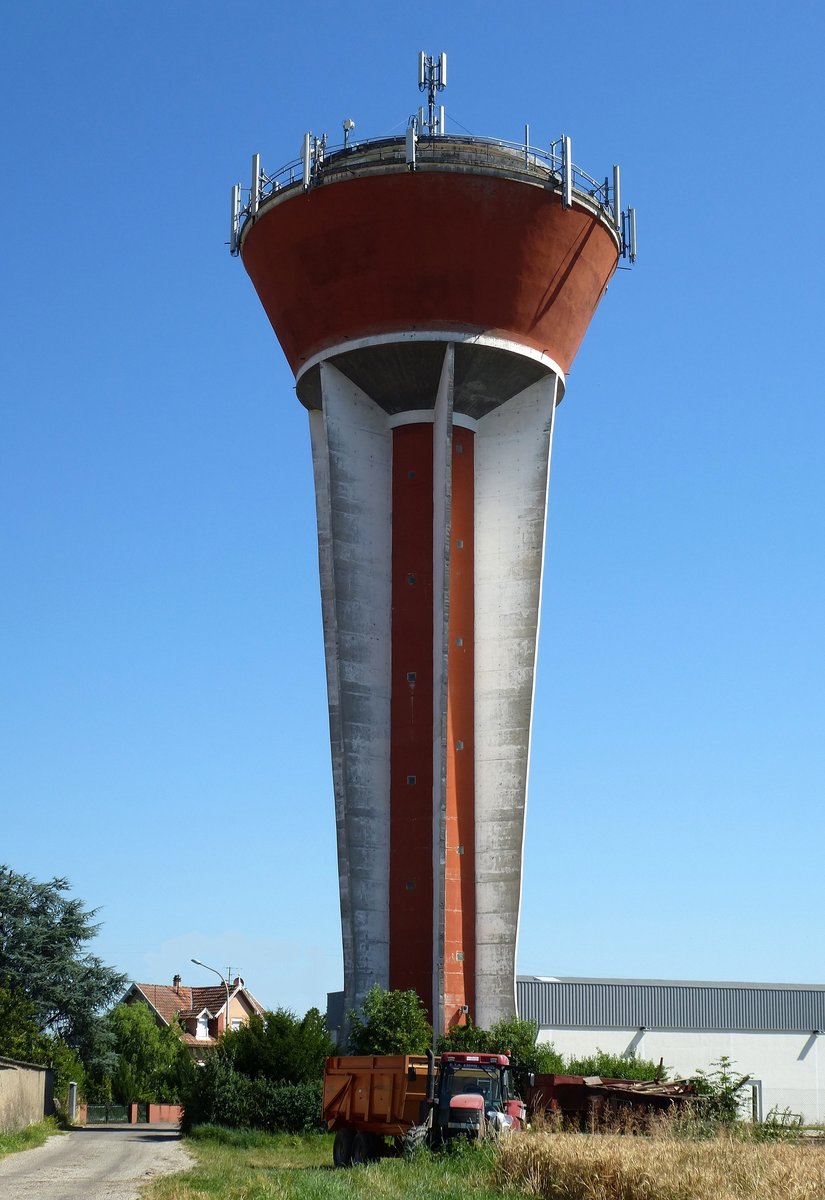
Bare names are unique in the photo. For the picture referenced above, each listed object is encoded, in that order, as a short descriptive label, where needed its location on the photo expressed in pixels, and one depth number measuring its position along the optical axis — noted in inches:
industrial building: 1764.3
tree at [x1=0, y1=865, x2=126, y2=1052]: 1958.7
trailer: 912.9
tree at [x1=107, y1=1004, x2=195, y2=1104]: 2282.2
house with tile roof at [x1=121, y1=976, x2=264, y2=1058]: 2714.1
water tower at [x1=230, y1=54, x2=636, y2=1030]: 1466.5
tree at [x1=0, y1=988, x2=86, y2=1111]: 1863.9
